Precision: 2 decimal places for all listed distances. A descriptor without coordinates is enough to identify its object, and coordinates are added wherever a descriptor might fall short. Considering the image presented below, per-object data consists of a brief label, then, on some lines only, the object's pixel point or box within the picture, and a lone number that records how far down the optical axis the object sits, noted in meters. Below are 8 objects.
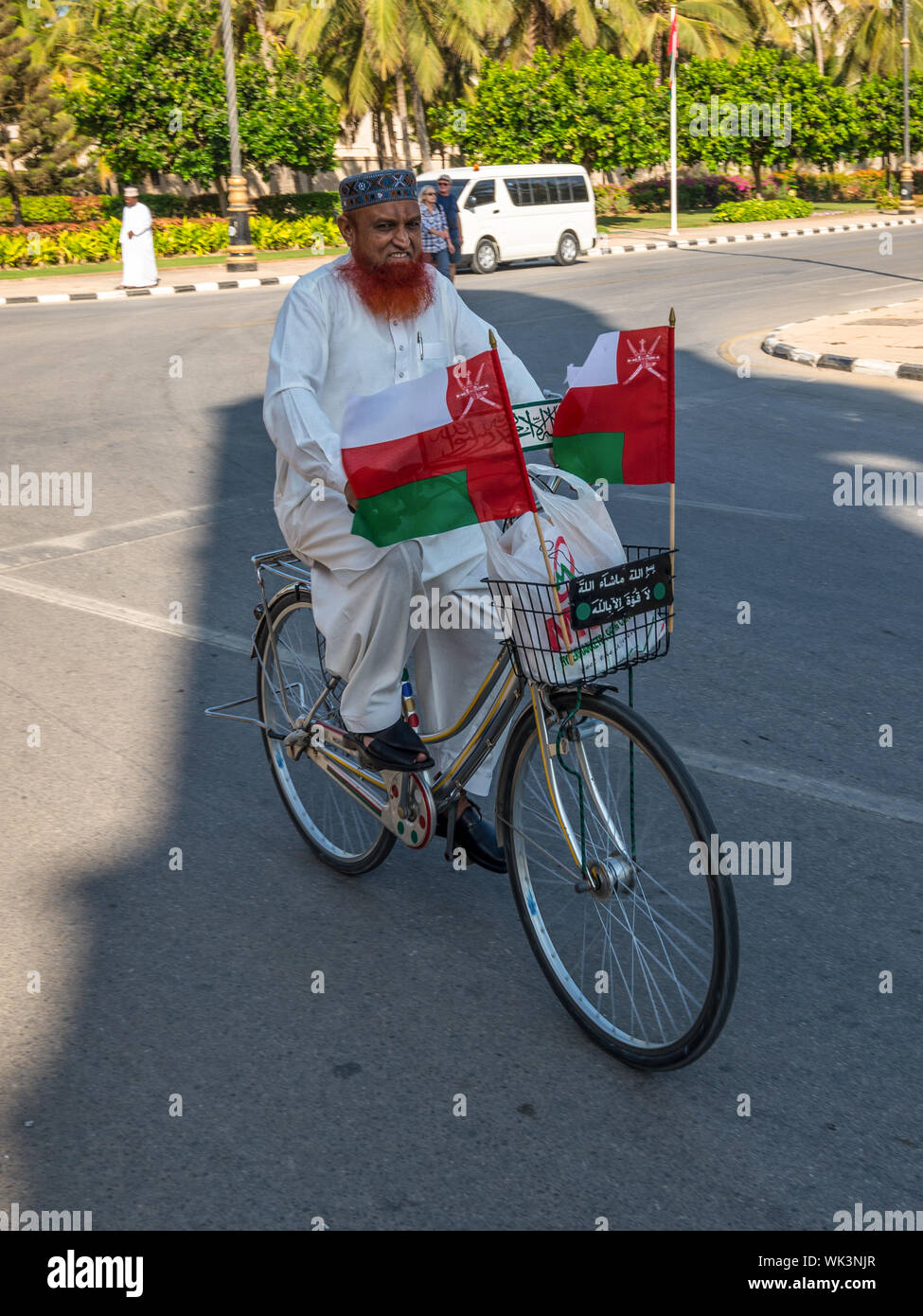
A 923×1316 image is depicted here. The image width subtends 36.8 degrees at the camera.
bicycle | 2.97
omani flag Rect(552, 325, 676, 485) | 3.11
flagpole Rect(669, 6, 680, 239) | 34.09
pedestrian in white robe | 23.97
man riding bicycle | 3.51
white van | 27.00
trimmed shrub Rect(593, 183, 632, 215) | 46.01
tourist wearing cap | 19.22
